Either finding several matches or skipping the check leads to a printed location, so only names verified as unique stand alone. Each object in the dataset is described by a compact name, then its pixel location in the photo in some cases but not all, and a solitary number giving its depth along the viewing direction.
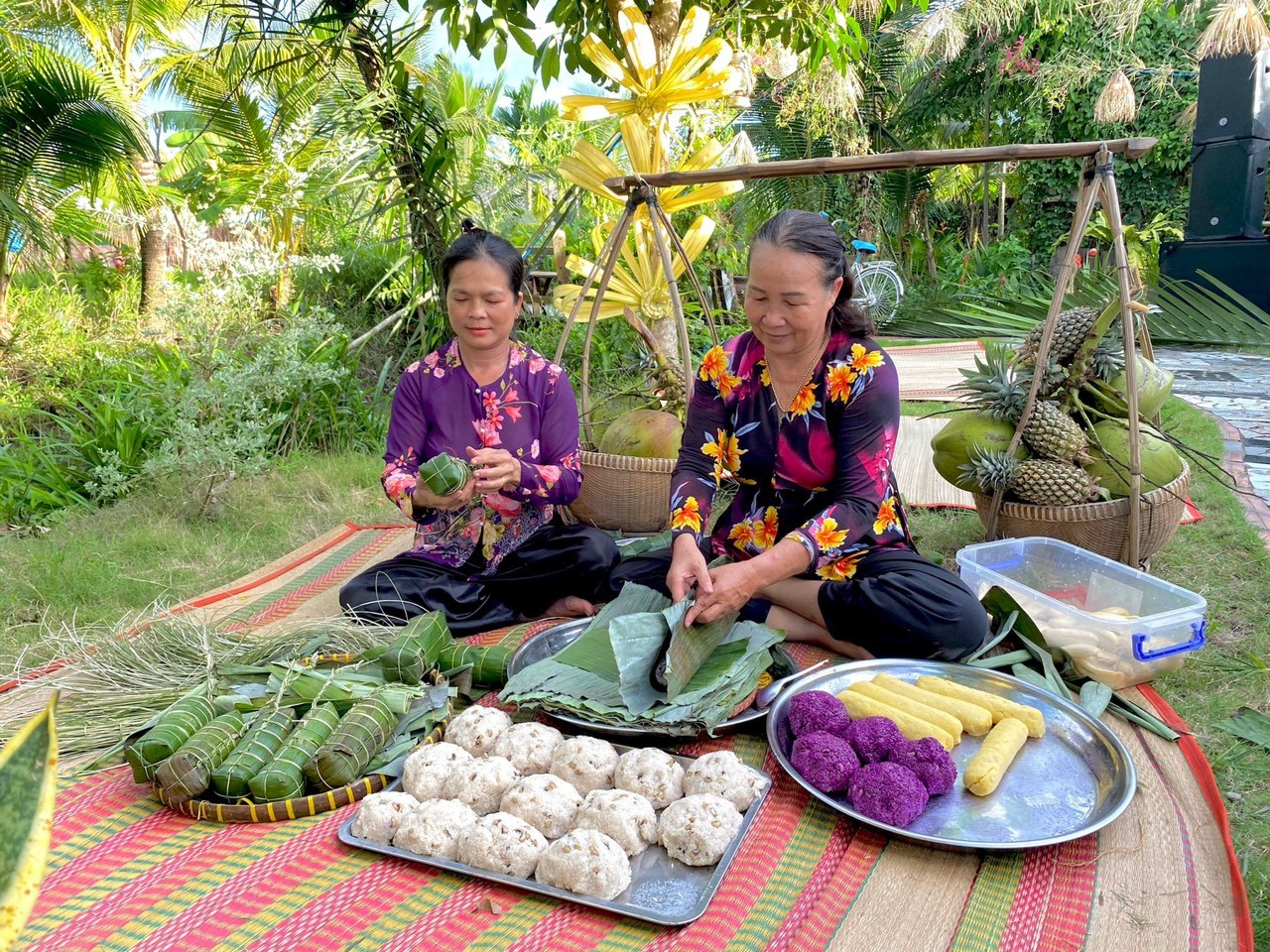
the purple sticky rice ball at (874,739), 2.00
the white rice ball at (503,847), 1.74
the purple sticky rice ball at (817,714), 2.08
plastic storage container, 2.51
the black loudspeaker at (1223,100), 6.89
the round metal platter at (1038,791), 1.84
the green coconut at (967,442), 3.35
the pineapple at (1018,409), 3.25
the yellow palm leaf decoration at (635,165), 4.04
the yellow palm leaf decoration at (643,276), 4.34
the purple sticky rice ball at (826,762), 1.95
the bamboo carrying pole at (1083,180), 2.89
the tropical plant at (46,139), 6.52
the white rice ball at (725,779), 1.92
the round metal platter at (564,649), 2.21
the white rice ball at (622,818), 1.78
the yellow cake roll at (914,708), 2.13
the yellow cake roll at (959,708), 2.17
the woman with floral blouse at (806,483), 2.45
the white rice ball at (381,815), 1.84
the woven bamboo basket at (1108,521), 3.16
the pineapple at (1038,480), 3.20
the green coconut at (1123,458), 3.21
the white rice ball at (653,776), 1.94
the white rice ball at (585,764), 2.00
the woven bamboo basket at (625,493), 3.80
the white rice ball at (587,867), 1.67
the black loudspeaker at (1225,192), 5.45
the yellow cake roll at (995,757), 1.95
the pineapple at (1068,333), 3.41
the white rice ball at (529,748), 2.06
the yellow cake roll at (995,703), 2.17
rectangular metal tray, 1.63
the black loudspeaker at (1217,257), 6.04
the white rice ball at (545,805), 1.85
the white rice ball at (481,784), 1.93
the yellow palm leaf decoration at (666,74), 3.98
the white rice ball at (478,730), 2.13
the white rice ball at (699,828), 1.74
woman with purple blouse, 2.92
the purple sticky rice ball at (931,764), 1.94
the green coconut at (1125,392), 3.37
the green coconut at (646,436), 3.88
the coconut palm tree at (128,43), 8.73
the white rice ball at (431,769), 1.97
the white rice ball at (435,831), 1.80
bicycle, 11.96
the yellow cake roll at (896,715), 2.09
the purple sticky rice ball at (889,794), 1.85
